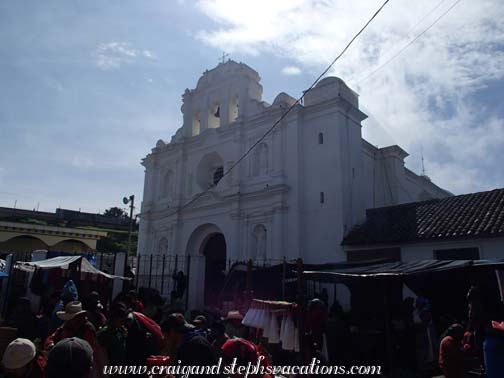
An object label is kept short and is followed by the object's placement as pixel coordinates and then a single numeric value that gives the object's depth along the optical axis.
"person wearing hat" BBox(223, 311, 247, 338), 7.55
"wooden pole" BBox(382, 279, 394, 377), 6.28
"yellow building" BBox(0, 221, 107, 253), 26.72
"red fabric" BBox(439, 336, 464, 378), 5.94
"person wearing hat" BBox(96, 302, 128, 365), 4.46
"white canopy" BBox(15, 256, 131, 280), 9.94
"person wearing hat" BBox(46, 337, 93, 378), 2.45
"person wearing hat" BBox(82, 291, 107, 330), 5.67
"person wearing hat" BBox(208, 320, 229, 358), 5.64
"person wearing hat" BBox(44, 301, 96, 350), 4.31
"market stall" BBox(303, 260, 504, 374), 6.36
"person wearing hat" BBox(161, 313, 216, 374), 3.72
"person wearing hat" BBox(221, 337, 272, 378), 3.64
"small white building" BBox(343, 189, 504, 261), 12.20
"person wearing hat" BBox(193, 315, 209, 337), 6.03
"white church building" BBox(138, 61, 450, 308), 16.41
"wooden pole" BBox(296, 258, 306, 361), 6.40
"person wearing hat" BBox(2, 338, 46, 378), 3.14
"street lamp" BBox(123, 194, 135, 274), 24.66
